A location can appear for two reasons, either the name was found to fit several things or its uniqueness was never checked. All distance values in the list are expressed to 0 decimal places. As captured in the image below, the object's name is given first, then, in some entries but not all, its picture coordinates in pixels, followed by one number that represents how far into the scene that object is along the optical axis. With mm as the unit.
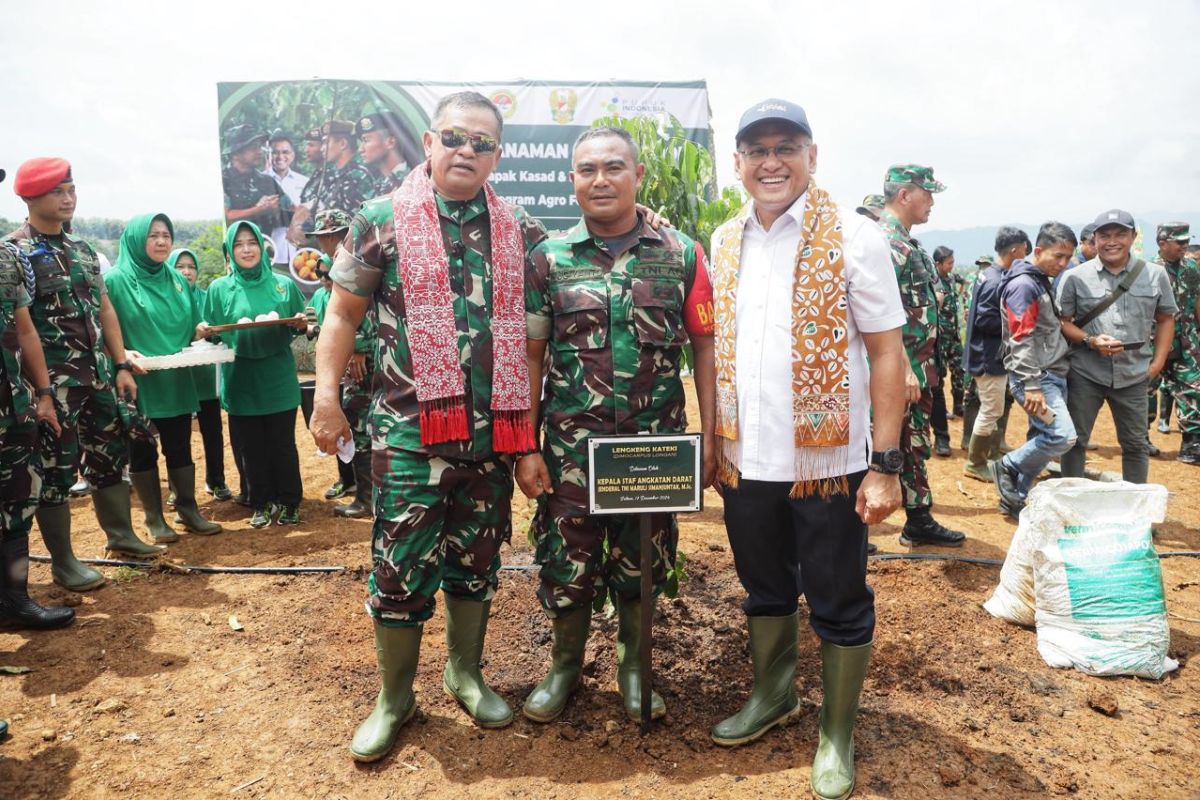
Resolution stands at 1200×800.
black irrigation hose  4410
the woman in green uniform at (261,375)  5320
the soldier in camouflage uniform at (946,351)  7591
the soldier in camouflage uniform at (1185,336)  7273
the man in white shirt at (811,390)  2342
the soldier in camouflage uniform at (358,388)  4973
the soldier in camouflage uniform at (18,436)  3455
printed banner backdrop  9875
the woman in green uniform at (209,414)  5617
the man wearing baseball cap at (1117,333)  4871
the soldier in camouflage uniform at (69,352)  4043
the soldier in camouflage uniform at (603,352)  2645
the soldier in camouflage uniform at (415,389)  2559
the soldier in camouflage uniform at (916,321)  4348
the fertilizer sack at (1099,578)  3156
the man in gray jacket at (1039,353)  4863
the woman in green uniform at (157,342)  4988
